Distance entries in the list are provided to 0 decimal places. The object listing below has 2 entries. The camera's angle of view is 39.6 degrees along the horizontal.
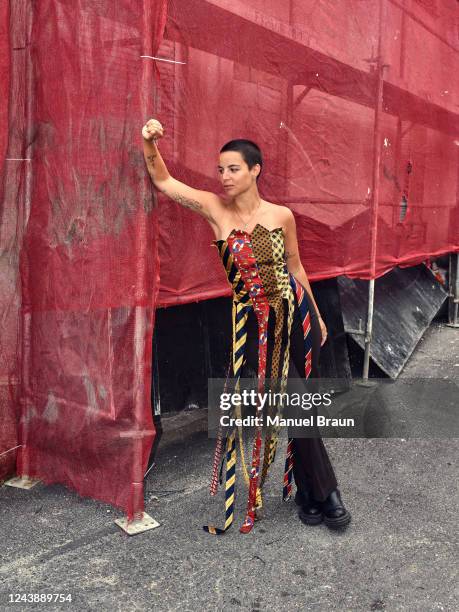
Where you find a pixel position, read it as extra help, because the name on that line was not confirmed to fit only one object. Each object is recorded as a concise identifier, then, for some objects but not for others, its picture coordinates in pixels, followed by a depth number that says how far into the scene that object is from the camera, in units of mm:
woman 2947
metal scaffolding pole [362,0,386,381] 5082
